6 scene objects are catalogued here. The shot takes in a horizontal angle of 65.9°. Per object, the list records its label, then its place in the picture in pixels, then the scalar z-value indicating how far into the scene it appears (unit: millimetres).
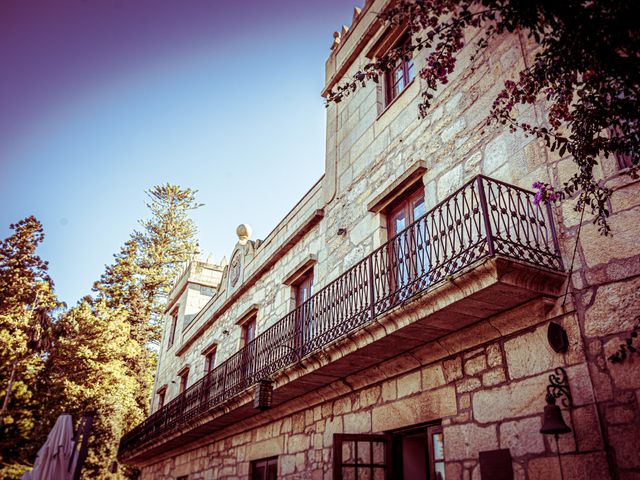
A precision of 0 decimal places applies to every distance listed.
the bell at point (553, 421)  3520
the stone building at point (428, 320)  3873
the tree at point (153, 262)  26266
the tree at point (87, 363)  16609
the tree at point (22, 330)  15508
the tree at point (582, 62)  2848
